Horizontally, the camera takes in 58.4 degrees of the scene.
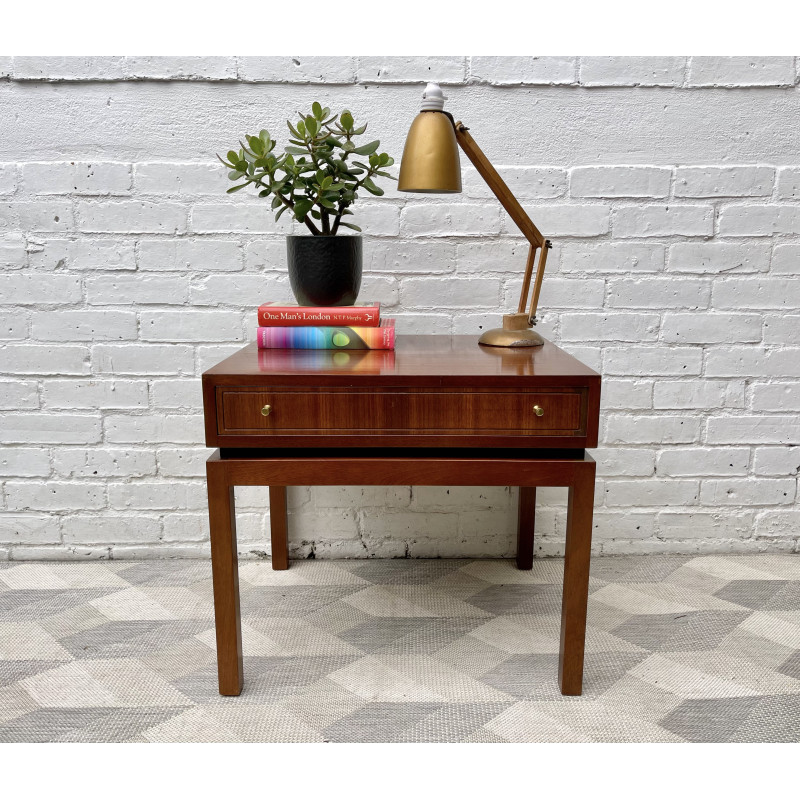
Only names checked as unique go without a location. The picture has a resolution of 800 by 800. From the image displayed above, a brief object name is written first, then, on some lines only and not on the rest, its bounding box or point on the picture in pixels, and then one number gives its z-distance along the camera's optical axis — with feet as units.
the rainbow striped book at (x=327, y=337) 4.54
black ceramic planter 4.69
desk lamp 4.23
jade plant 4.55
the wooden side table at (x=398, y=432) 3.88
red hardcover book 4.55
